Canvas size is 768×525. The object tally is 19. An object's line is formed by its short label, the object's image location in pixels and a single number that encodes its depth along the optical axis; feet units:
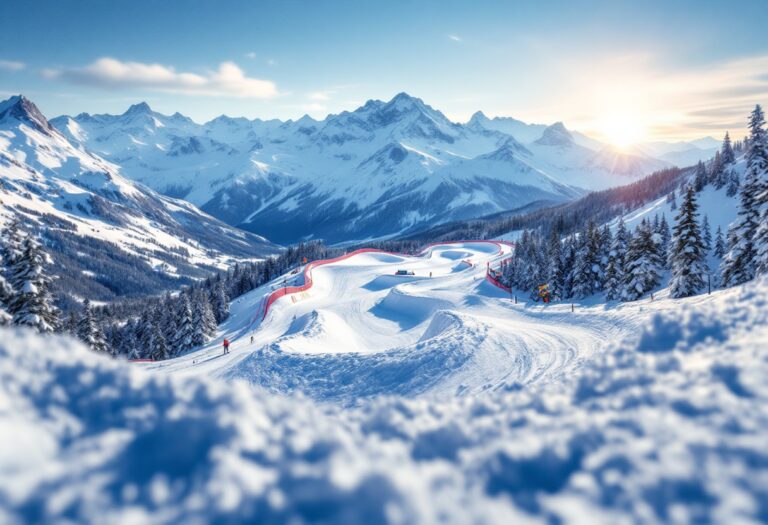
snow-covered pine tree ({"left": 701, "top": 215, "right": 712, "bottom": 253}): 164.96
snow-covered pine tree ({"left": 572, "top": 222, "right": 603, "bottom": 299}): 143.43
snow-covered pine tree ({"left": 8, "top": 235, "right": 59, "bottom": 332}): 68.64
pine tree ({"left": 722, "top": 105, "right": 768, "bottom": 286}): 89.11
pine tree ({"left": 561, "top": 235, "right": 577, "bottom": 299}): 155.20
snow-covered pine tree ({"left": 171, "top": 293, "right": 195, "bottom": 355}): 143.74
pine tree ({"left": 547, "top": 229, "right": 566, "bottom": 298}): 156.04
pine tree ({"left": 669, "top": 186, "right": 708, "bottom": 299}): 97.86
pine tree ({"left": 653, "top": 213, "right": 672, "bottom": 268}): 170.69
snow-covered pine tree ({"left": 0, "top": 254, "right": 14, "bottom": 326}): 63.52
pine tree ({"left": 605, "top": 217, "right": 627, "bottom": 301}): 128.36
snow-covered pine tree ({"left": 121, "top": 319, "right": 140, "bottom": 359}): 165.33
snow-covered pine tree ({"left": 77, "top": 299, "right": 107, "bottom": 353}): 111.96
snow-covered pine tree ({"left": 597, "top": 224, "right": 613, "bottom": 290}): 142.00
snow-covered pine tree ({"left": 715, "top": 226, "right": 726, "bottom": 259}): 152.15
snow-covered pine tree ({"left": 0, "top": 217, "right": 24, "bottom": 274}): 66.80
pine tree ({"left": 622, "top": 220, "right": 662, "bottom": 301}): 115.24
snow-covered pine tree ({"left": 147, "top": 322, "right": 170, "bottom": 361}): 146.10
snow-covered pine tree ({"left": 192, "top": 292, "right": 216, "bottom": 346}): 143.74
